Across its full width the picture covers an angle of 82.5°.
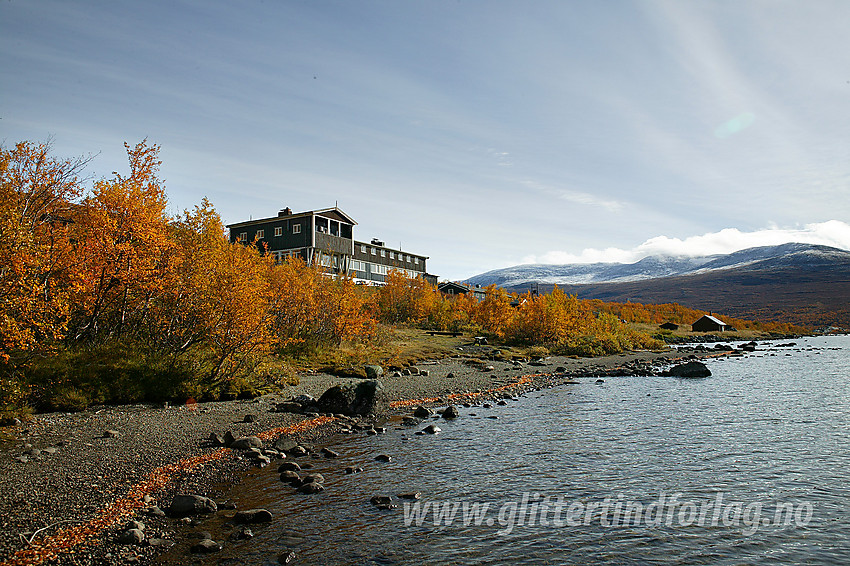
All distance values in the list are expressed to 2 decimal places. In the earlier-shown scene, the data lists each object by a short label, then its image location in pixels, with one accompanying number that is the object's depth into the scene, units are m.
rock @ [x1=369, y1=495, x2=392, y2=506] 12.14
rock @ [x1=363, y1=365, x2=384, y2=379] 31.50
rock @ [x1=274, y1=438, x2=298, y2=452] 16.06
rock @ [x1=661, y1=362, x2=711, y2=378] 41.50
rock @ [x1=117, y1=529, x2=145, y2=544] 9.21
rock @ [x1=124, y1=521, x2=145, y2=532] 9.77
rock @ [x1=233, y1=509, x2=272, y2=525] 10.62
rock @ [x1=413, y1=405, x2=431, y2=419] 22.39
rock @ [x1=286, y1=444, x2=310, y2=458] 15.90
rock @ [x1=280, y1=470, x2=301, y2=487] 13.20
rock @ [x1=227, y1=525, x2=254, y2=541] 9.89
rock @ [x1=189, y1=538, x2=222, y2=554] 9.21
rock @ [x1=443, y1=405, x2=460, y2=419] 22.31
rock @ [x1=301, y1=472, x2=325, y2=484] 13.15
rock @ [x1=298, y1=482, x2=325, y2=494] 12.74
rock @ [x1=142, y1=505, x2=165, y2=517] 10.55
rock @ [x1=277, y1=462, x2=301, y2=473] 14.15
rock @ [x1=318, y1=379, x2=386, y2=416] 21.89
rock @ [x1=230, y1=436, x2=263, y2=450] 15.62
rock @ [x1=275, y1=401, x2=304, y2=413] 21.41
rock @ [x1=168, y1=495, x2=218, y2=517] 10.72
